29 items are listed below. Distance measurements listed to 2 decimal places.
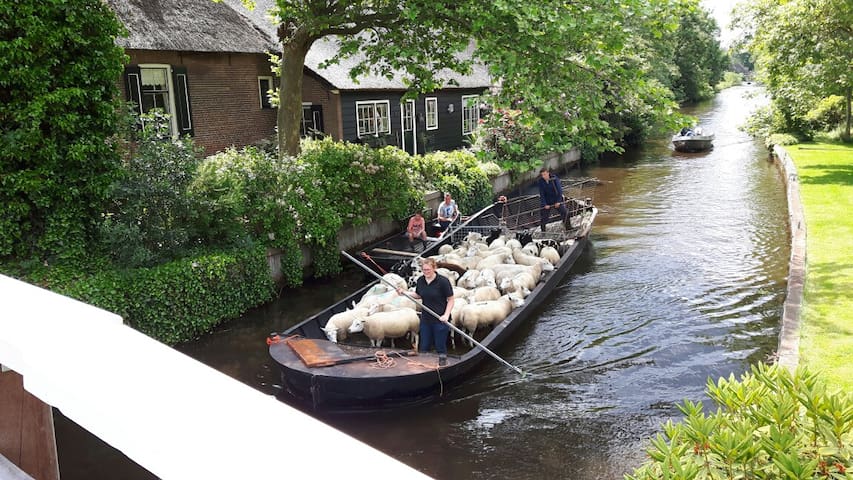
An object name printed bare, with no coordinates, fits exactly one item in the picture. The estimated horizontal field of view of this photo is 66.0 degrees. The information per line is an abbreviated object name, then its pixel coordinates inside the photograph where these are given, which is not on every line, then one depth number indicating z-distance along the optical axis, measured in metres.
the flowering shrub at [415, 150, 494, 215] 21.02
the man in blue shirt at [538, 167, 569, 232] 18.20
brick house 19.38
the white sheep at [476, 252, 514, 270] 14.70
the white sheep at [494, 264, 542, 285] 13.78
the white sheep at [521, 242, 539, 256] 15.83
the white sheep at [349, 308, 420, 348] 11.14
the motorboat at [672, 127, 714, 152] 38.00
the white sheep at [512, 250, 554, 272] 14.50
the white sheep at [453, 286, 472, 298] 12.65
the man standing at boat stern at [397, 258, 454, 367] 10.33
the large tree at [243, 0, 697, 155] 12.59
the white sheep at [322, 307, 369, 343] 11.08
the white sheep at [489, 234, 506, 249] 16.11
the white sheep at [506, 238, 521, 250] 16.09
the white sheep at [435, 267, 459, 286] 13.76
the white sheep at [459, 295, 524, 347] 11.62
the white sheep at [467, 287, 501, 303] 12.49
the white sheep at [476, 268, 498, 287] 13.16
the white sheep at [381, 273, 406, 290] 12.86
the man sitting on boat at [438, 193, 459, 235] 18.44
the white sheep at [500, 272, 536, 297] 12.95
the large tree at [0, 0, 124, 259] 10.36
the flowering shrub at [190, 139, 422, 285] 12.87
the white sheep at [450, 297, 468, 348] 11.74
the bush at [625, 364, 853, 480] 3.39
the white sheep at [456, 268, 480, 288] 13.41
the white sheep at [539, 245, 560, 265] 15.34
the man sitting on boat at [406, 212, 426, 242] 17.23
